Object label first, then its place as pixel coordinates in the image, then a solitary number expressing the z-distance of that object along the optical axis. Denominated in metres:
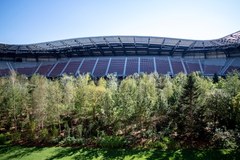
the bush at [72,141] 15.40
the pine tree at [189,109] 15.21
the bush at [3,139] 16.26
